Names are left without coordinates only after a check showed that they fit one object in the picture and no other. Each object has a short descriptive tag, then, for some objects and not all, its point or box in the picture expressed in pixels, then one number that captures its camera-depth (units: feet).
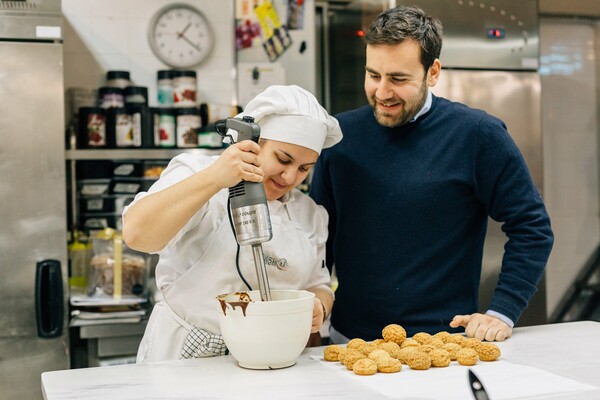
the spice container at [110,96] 10.36
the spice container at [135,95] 10.46
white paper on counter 4.02
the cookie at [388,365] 4.50
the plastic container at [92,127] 9.98
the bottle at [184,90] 10.57
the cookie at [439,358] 4.63
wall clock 11.19
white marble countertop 4.04
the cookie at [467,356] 4.67
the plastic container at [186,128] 10.27
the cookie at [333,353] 4.87
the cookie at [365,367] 4.45
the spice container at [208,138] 10.29
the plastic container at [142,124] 10.09
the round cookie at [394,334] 5.07
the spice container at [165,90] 10.68
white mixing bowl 4.45
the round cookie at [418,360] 4.56
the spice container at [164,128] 10.26
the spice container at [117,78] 10.61
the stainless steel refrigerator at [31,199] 8.79
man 6.01
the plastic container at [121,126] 10.03
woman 5.19
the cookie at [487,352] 4.79
